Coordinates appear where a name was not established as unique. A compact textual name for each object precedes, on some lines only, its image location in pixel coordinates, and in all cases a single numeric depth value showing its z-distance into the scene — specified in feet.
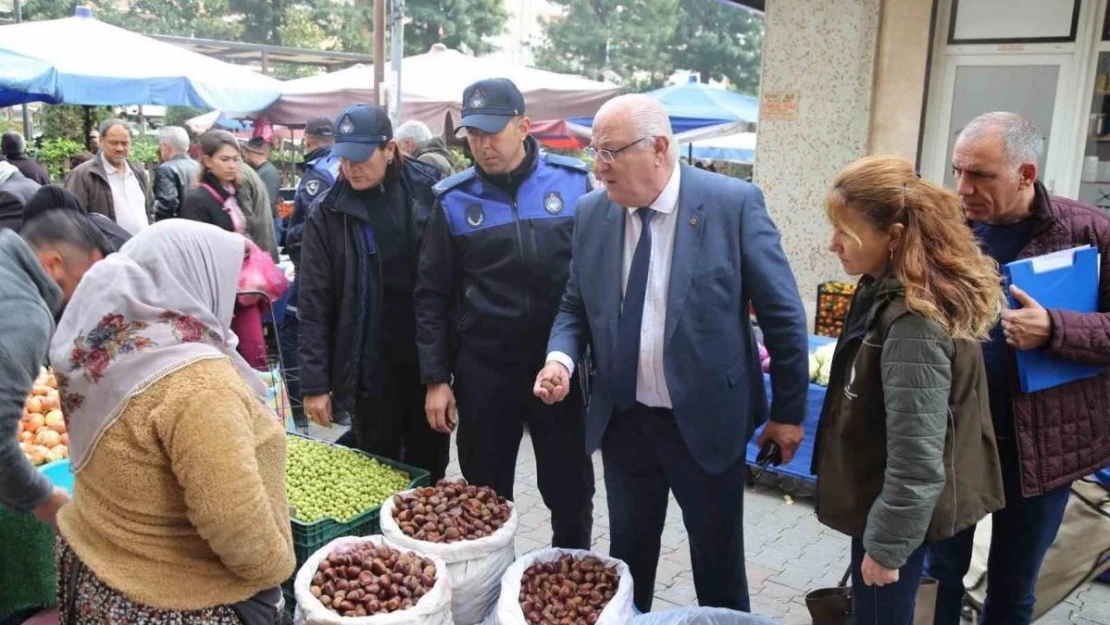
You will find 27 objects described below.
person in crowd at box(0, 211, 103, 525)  7.25
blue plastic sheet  15.76
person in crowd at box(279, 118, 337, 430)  18.44
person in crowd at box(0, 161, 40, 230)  14.28
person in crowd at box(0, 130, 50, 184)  24.77
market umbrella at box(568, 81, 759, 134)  43.78
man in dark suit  8.91
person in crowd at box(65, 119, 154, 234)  23.48
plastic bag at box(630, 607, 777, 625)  8.03
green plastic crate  9.97
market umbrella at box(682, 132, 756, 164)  51.80
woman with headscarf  6.16
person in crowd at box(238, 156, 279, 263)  21.66
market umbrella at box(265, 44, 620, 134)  36.86
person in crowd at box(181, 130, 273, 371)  19.44
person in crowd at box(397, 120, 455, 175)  22.00
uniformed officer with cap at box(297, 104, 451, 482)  11.45
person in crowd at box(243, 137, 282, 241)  29.60
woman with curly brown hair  6.97
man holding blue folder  8.30
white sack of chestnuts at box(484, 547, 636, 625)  8.80
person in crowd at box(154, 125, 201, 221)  26.30
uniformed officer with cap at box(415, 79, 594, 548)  10.93
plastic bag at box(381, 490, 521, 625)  9.37
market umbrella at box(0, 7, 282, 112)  29.07
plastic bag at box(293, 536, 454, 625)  8.20
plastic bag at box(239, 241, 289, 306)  13.53
